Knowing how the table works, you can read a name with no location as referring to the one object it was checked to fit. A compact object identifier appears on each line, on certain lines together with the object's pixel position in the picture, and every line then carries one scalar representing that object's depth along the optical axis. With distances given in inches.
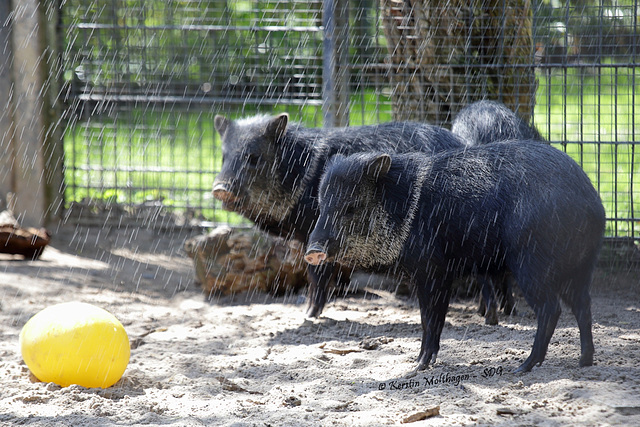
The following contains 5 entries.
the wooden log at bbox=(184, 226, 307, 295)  436.5
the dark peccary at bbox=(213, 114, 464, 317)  388.8
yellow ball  263.4
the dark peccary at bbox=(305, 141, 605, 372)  269.7
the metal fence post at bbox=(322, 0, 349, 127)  469.7
